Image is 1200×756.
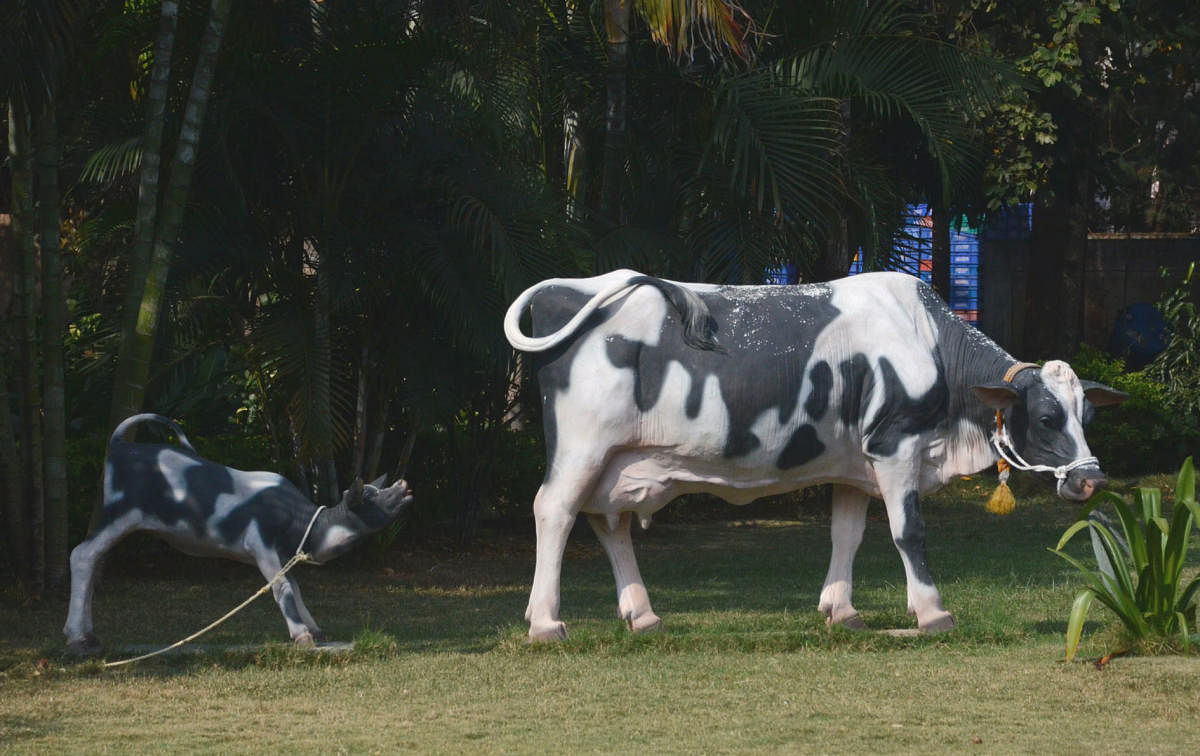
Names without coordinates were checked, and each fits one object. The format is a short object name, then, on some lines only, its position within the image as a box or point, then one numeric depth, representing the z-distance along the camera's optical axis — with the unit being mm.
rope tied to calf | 14977
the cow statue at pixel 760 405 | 16328
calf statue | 15656
